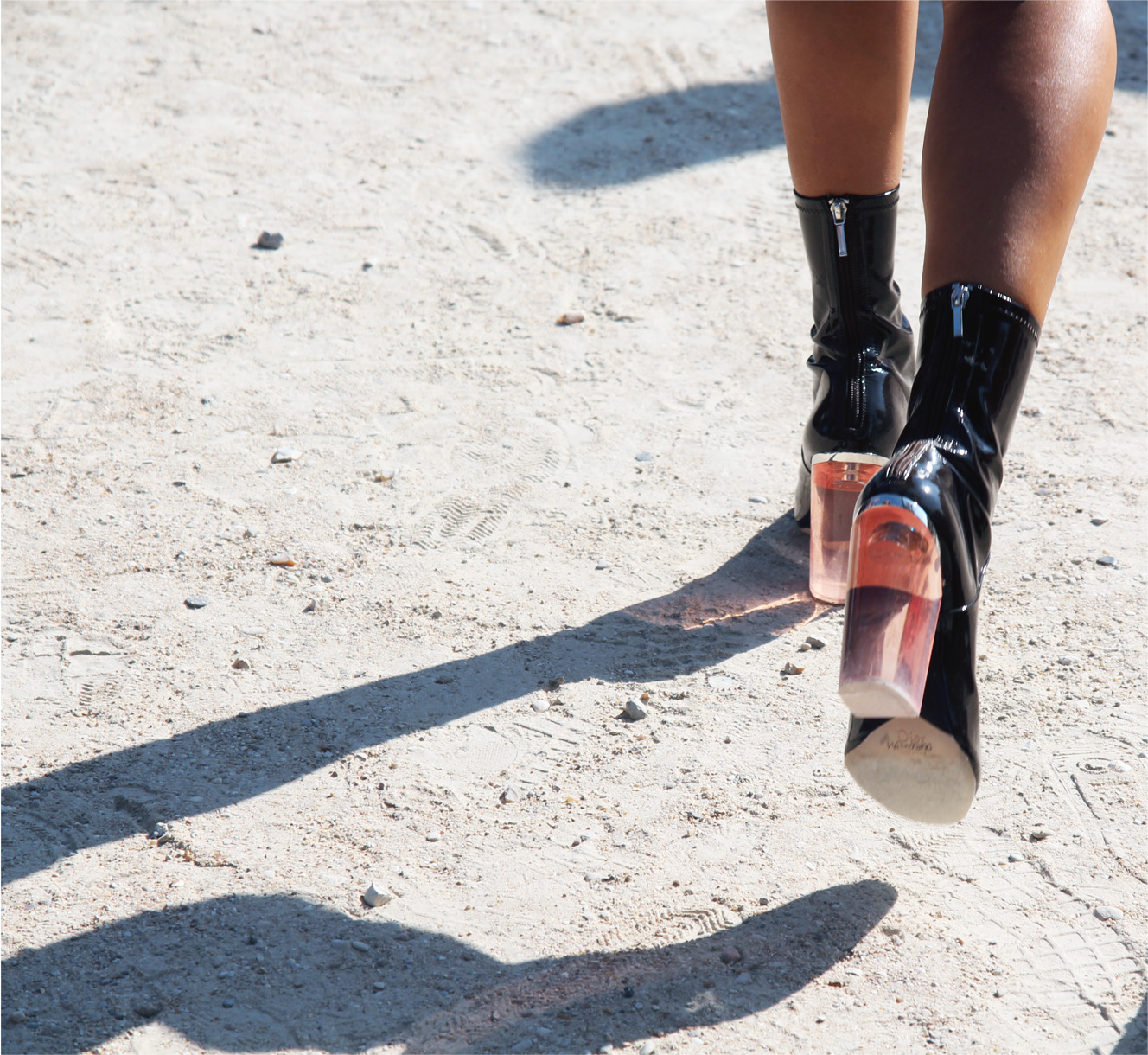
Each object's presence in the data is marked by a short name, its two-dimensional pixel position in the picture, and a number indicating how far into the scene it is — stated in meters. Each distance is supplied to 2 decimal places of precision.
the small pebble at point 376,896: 2.77
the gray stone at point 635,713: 2.94
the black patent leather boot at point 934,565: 2.63
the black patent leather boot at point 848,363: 3.00
